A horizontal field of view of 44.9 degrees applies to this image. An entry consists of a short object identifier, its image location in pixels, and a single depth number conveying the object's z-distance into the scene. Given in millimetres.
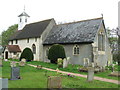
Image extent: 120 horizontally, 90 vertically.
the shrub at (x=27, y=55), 28797
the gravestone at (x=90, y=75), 12034
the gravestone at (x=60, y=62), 20756
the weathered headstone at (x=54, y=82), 9328
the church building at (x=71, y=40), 24266
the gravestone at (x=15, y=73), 11691
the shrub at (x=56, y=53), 24531
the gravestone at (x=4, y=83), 9017
